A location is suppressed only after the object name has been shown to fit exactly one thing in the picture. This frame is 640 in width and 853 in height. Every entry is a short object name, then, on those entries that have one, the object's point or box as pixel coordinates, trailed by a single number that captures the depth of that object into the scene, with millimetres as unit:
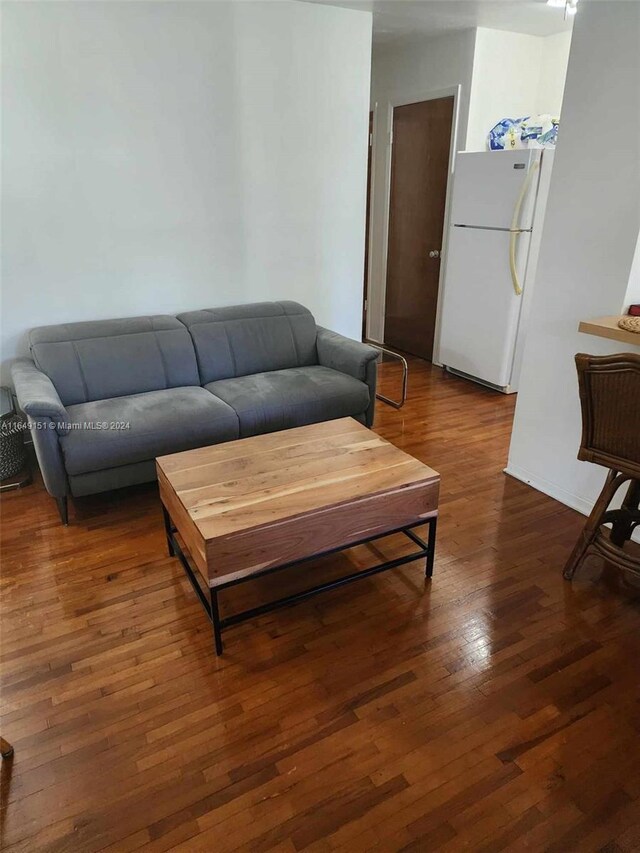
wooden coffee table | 1813
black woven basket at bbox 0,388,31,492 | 2887
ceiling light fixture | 3322
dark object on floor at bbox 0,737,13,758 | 1531
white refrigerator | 3721
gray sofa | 2555
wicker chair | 1834
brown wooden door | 4465
